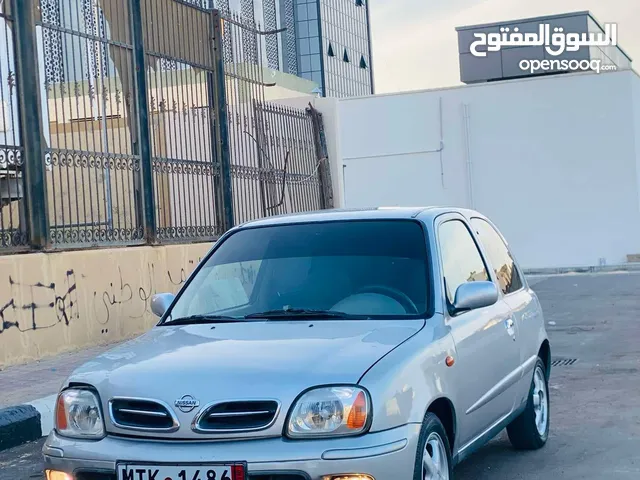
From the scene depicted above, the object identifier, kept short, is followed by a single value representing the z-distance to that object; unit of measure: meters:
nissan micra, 3.73
